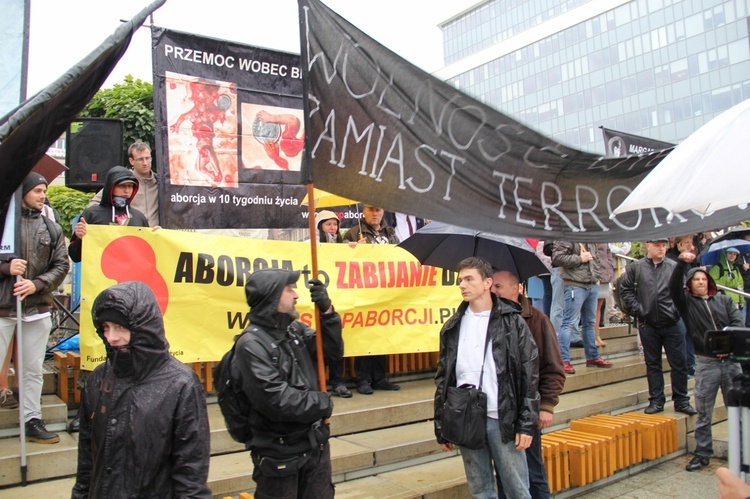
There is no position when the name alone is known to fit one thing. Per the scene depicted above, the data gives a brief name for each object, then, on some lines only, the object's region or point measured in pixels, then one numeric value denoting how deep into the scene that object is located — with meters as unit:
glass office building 59.53
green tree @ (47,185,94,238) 16.98
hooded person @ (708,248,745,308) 9.22
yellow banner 5.56
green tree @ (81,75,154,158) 12.13
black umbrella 4.98
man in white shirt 4.18
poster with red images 6.35
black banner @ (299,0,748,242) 3.81
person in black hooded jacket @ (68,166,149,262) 5.75
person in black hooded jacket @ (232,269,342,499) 3.42
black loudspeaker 8.44
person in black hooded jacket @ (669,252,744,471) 6.83
